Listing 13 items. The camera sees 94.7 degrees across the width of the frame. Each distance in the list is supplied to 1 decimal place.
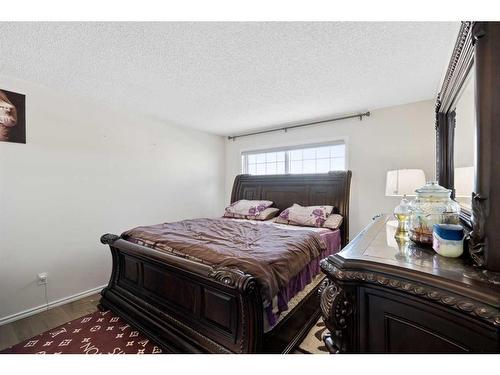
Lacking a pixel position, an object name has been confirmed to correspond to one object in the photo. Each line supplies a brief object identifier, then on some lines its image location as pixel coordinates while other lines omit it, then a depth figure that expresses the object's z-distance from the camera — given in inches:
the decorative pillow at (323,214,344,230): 109.0
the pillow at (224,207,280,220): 130.3
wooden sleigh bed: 54.4
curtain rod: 126.7
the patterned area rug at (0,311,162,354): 69.5
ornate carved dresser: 23.4
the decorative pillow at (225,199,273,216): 134.6
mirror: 41.9
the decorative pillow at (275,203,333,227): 112.6
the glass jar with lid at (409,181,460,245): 38.7
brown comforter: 58.7
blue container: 32.5
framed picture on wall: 86.7
